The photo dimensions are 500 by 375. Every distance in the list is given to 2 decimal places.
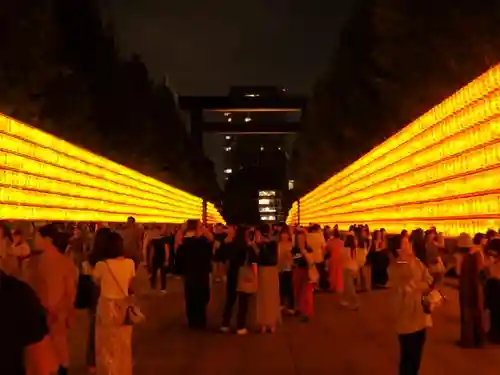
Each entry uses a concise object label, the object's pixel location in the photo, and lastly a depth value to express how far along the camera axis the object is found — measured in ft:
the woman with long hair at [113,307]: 26.35
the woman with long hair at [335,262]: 64.18
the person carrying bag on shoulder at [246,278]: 45.65
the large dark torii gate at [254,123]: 261.65
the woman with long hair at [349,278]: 59.72
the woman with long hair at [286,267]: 53.31
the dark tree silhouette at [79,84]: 75.05
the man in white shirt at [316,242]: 61.52
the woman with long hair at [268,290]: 46.37
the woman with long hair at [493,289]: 40.24
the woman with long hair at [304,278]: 51.26
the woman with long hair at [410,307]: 27.07
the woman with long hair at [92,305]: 30.51
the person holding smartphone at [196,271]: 47.98
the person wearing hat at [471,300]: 40.50
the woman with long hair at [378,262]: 75.72
